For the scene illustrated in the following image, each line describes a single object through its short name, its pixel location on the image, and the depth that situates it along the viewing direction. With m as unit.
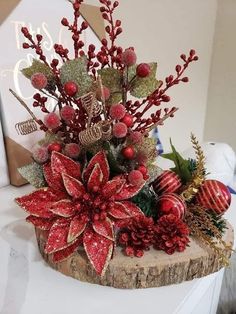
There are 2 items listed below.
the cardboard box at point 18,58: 0.71
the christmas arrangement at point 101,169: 0.45
